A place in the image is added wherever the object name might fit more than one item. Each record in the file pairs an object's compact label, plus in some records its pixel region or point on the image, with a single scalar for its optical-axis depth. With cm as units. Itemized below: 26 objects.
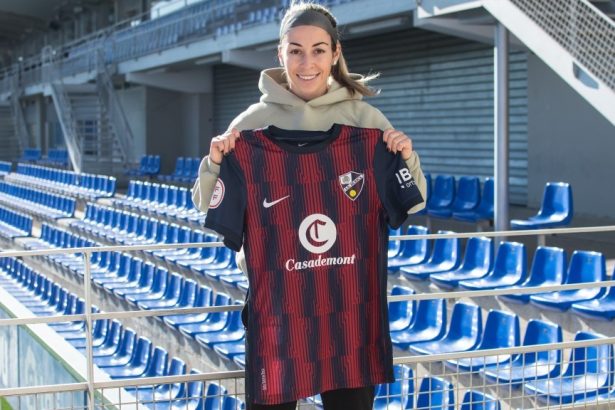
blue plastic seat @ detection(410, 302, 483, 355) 576
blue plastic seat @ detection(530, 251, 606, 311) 622
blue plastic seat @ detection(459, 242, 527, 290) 705
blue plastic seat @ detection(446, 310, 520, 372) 527
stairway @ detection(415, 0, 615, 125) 733
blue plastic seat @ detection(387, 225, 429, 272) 831
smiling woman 248
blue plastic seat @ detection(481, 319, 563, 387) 492
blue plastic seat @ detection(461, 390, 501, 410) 415
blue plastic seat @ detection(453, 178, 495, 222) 967
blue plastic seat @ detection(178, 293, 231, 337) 804
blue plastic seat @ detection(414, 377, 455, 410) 431
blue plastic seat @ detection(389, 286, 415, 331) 645
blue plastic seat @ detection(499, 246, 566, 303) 663
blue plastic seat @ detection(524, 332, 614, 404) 446
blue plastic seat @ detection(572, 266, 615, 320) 589
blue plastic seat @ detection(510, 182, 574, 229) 823
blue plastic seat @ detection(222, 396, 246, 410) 539
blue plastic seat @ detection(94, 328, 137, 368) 781
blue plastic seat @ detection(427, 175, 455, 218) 1012
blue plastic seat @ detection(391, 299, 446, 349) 609
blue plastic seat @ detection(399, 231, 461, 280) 791
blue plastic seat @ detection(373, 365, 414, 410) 497
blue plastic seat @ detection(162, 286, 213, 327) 838
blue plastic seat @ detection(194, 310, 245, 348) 770
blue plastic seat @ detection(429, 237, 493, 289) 747
